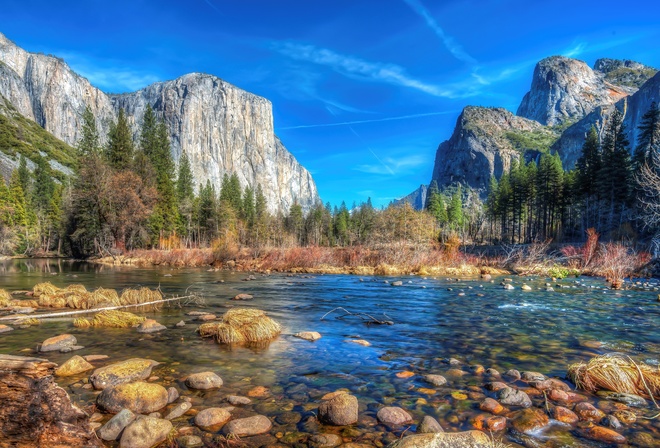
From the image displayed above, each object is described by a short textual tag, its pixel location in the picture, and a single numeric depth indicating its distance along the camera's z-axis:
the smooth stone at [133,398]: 4.72
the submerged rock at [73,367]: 5.89
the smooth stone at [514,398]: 5.10
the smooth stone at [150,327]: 9.07
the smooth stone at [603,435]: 4.23
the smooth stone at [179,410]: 4.65
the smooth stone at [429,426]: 4.21
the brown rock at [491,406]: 4.93
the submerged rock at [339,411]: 4.57
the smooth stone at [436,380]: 5.93
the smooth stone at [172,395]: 5.09
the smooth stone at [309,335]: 8.71
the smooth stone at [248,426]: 4.27
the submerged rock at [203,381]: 5.60
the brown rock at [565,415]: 4.67
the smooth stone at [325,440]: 4.07
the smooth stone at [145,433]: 3.90
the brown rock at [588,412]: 4.73
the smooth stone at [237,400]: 5.11
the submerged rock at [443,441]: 3.17
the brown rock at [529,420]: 4.50
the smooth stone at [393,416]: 4.60
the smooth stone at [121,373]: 5.46
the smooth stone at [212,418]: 4.45
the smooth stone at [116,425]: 4.08
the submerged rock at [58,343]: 7.27
